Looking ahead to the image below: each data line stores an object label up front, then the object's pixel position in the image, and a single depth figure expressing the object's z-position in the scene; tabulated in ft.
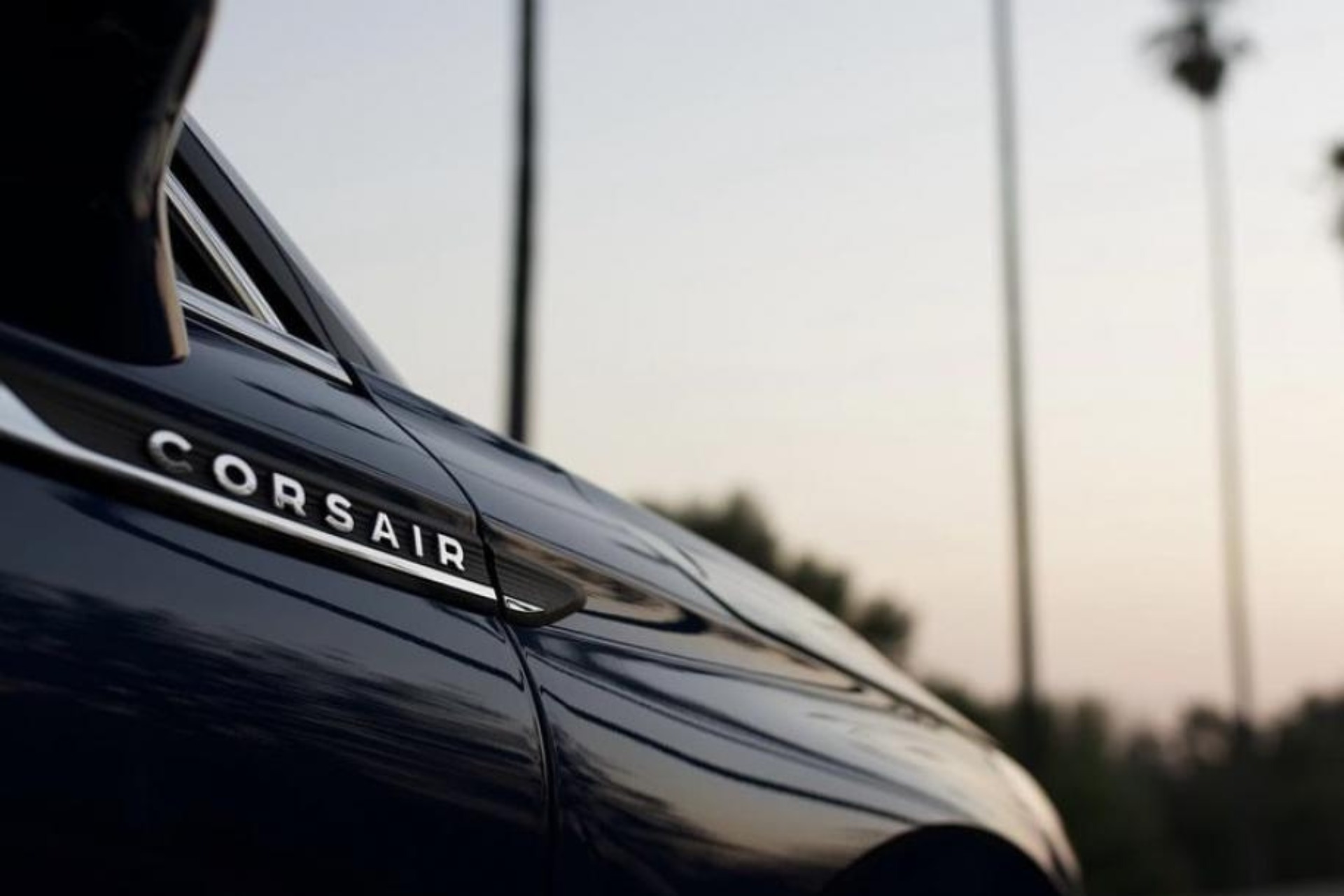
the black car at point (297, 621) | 4.50
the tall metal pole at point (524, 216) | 46.21
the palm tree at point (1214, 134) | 152.87
